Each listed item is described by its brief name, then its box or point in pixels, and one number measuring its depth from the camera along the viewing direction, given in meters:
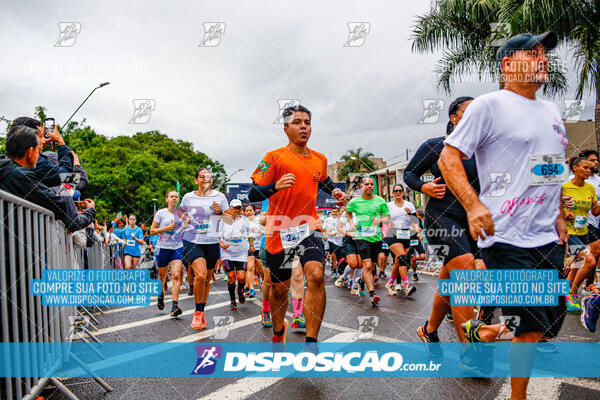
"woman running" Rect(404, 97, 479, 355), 3.97
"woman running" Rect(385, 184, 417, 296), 9.05
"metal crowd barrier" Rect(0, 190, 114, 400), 2.68
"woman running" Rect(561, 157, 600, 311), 6.78
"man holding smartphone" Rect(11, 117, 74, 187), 3.79
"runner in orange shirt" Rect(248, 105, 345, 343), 4.21
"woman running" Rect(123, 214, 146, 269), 12.96
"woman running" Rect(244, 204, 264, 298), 10.08
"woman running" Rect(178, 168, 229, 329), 6.61
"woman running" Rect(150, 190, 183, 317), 7.72
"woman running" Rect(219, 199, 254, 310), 8.62
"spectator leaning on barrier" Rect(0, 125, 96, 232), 3.45
